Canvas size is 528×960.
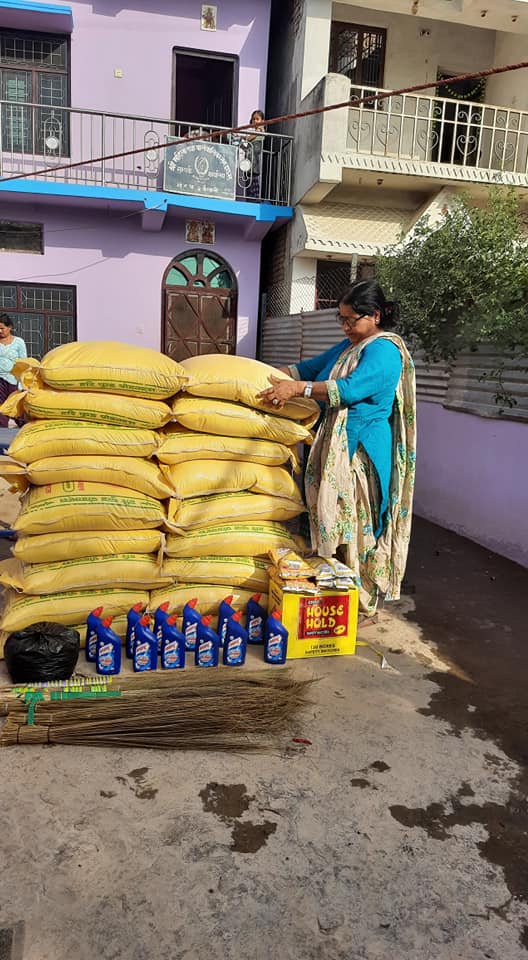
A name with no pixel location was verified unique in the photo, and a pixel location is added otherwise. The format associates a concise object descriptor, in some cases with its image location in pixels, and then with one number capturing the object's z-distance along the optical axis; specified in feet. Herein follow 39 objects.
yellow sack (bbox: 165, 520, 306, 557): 10.12
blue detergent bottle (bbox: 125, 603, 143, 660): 9.50
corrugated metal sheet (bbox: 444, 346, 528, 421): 15.57
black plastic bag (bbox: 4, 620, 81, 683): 8.54
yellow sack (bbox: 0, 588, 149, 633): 9.38
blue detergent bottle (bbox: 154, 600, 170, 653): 9.48
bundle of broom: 7.59
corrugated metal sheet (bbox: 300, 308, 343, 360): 26.50
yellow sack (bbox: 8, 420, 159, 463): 9.69
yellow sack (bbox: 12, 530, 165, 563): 9.59
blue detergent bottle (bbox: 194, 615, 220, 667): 9.41
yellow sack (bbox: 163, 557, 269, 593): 10.14
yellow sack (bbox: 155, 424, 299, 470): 10.34
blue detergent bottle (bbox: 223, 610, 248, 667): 9.47
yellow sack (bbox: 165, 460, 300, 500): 10.18
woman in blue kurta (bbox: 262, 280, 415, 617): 10.28
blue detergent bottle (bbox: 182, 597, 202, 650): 9.72
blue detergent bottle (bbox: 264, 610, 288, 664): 9.67
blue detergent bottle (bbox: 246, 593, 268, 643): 10.37
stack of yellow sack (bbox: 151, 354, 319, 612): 10.19
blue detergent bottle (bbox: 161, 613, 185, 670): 9.27
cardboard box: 9.89
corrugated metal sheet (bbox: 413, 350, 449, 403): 19.21
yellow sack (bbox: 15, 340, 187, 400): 9.76
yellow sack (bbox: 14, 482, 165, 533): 9.58
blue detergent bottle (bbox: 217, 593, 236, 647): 9.92
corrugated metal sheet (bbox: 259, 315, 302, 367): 30.71
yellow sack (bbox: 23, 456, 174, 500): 9.70
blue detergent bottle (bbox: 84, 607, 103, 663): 9.34
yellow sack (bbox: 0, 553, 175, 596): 9.53
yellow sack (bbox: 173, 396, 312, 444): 10.32
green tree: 17.48
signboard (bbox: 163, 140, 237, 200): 32.53
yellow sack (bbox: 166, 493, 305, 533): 10.11
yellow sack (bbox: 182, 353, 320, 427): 10.33
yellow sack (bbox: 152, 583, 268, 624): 10.13
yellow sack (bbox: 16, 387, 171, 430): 9.78
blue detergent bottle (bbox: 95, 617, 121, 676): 8.98
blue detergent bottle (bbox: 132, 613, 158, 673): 9.21
